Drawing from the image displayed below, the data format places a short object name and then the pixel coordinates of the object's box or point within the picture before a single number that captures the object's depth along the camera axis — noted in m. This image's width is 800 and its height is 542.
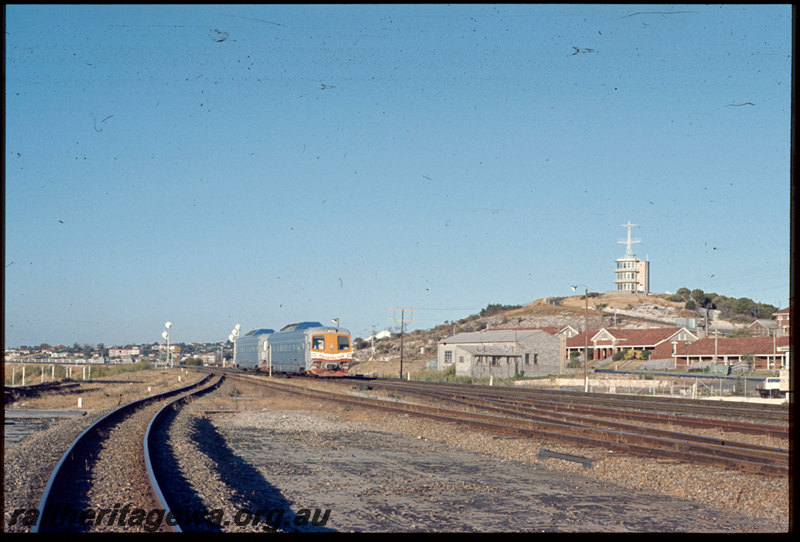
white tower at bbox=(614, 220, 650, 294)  180.62
